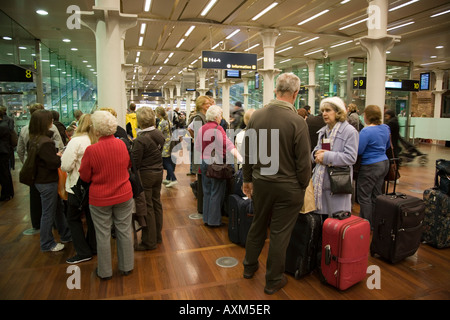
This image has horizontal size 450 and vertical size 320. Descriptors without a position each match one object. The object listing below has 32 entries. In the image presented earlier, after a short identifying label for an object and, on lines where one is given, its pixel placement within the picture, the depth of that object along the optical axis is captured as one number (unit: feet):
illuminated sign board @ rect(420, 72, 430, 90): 44.39
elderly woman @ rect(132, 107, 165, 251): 11.18
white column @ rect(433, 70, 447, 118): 61.98
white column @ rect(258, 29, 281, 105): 34.37
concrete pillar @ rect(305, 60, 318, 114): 54.80
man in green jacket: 8.21
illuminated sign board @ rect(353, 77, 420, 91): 34.40
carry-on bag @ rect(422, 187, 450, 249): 11.68
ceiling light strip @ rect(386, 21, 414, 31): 33.27
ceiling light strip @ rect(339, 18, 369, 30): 32.55
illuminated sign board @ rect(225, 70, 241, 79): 40.73
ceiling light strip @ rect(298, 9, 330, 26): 29.61
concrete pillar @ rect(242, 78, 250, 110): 83.30
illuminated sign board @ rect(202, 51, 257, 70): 32.96
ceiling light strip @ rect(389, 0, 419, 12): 27.07
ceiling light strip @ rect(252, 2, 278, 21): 27.79
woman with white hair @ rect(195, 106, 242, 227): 13.14
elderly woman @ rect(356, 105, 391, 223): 12.42
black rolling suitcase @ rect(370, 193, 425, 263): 10.19
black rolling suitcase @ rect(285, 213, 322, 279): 9.33
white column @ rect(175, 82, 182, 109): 96.94
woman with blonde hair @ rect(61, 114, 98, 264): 10.25
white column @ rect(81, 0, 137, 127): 14.66
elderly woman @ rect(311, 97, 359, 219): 9.62
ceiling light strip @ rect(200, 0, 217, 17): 27.48
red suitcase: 8.73
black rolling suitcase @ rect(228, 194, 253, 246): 11.78
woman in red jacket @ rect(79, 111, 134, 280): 9.03
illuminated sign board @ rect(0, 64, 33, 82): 25.80
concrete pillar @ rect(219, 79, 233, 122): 54.49
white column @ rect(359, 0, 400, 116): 19.07
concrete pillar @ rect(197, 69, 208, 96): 60.24
